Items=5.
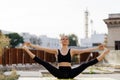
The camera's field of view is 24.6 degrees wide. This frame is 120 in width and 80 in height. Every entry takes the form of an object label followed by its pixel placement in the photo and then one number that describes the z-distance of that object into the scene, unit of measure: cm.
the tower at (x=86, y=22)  6724
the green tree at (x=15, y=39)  7733
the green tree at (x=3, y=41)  803
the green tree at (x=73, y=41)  8252
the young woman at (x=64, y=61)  652
